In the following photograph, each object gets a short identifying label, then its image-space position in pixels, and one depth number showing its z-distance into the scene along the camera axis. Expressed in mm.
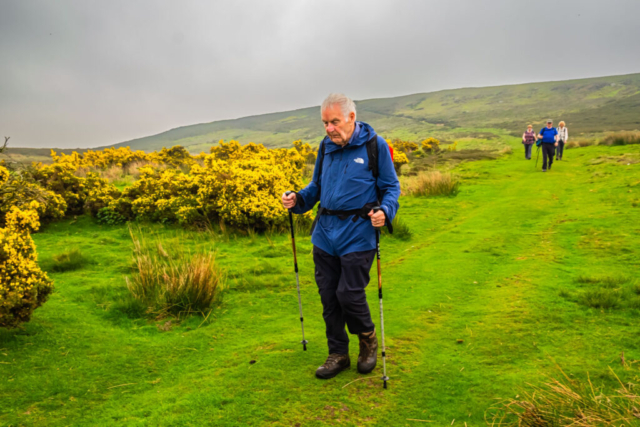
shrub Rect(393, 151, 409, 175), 23758
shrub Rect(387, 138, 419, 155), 39625
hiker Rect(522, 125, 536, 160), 23538
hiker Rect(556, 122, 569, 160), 21409
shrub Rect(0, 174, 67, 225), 5254
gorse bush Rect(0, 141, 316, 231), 9617
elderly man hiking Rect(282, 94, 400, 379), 3744
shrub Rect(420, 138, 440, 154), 38844
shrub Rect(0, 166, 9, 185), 5251
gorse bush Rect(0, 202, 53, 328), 4258
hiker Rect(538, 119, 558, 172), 17375
